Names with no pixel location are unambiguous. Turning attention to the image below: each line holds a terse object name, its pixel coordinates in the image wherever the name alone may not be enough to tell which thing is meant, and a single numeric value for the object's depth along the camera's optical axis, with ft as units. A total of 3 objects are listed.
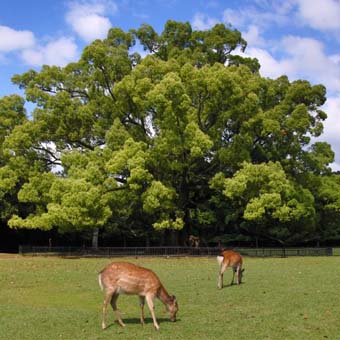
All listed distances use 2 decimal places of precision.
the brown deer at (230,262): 49.71
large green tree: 96.48
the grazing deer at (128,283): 31.99
